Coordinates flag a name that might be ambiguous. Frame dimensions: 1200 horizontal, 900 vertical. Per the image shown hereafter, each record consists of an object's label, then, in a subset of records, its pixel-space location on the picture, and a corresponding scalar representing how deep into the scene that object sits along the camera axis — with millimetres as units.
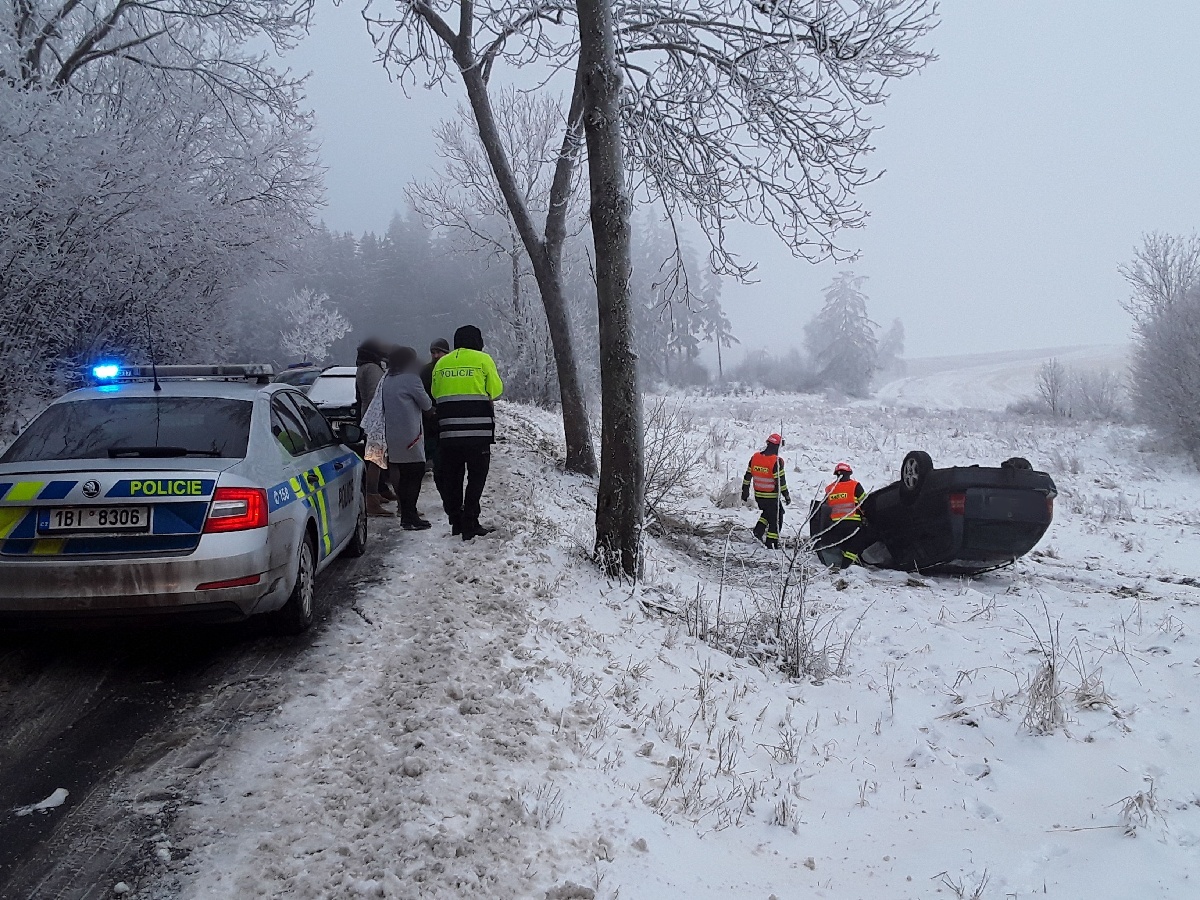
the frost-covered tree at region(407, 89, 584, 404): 23922
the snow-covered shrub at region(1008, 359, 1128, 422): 36281
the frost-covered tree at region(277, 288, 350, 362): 42188
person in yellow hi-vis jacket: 6742
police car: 3729
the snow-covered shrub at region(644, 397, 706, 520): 9492
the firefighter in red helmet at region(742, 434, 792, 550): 10562
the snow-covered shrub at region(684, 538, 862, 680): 5668
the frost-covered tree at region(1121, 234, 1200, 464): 24750
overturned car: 8211
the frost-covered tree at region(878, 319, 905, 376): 86438
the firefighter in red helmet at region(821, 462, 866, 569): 9852
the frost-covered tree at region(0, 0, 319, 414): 10508
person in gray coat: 7371
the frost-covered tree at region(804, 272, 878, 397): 61906
